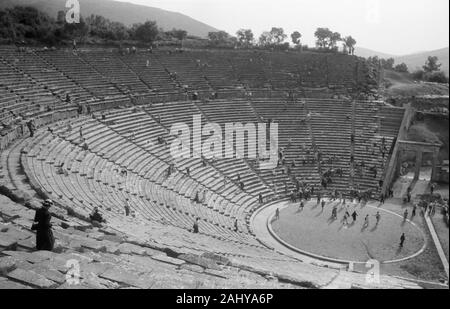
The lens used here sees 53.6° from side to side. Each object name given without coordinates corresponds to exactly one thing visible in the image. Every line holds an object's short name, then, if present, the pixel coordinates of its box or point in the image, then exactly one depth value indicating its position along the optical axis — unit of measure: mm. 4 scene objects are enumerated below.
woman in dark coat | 7727
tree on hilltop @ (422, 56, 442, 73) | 56938
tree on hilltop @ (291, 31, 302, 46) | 50722
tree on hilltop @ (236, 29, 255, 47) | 57072
